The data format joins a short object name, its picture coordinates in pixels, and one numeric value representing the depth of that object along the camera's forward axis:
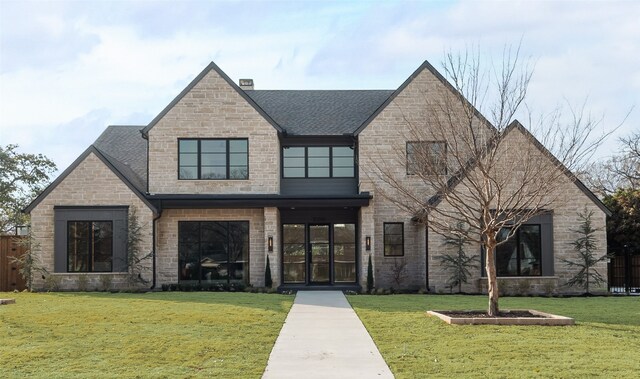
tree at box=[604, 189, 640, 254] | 27.97
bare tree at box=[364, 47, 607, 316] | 15.34
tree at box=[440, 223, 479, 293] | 23.64
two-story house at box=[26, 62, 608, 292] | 24.23
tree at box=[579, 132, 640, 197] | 41.88
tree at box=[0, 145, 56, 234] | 39.88
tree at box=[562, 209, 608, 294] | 23.84
